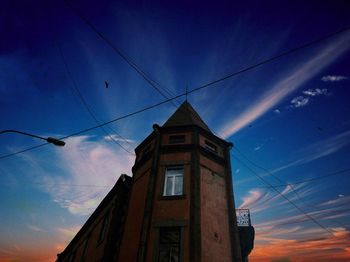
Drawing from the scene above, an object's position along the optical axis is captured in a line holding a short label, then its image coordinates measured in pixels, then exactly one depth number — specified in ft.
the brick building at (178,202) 31.30
